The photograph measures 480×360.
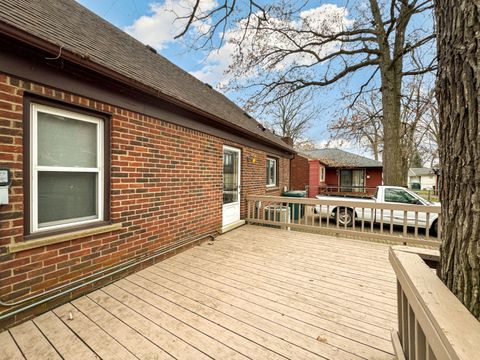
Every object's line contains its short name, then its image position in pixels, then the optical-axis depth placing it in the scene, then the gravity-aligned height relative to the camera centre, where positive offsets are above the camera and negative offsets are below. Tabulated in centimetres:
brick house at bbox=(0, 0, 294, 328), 219 +23
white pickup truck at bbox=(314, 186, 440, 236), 617 -63
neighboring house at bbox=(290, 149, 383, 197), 1733 +46
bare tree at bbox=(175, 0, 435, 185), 750 +490
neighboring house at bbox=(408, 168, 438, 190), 4353 +11
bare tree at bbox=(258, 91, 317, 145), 2261 +608
